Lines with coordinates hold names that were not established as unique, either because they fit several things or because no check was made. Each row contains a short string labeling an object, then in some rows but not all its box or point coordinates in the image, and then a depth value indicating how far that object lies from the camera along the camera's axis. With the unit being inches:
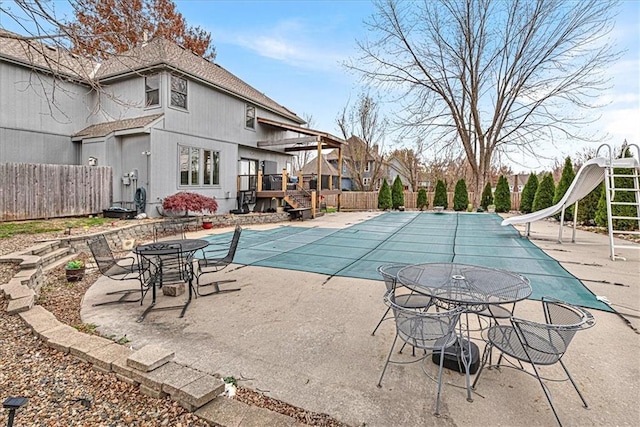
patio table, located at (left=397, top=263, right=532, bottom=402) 101.4
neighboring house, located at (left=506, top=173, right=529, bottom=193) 1906.5
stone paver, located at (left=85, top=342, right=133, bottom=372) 101.3
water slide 282.7
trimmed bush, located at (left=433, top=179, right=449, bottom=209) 839.7
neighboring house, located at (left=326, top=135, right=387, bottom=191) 1074.1
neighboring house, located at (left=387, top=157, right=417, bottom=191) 1579.0
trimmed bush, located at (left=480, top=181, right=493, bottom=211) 791.1
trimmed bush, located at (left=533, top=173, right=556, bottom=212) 602.5
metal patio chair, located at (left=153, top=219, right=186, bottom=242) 356.7
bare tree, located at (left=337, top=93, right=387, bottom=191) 1034.1
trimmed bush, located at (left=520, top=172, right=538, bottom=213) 686.5
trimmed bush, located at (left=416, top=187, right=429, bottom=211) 853.2
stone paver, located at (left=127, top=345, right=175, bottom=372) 95.0
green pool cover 216.7
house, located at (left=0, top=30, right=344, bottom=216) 432.1
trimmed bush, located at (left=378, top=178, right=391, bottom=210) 828.0
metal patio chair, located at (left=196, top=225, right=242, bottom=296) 188.4
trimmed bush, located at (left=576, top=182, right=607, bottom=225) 468.1
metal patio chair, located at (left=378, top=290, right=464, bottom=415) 91.0
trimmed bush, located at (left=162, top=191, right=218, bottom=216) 421.7
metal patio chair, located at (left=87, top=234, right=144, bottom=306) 167.3
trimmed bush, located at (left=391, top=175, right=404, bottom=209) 844.6
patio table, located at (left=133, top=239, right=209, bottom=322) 157.3
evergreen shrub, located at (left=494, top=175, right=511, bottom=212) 751.1
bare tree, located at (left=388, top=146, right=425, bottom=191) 1177.4
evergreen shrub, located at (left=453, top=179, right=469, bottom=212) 815.2
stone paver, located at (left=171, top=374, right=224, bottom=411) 83.5
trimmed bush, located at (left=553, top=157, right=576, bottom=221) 523.4
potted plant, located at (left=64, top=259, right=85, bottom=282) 201.2
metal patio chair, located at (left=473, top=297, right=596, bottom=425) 83.6
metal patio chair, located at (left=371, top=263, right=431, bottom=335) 123.3
